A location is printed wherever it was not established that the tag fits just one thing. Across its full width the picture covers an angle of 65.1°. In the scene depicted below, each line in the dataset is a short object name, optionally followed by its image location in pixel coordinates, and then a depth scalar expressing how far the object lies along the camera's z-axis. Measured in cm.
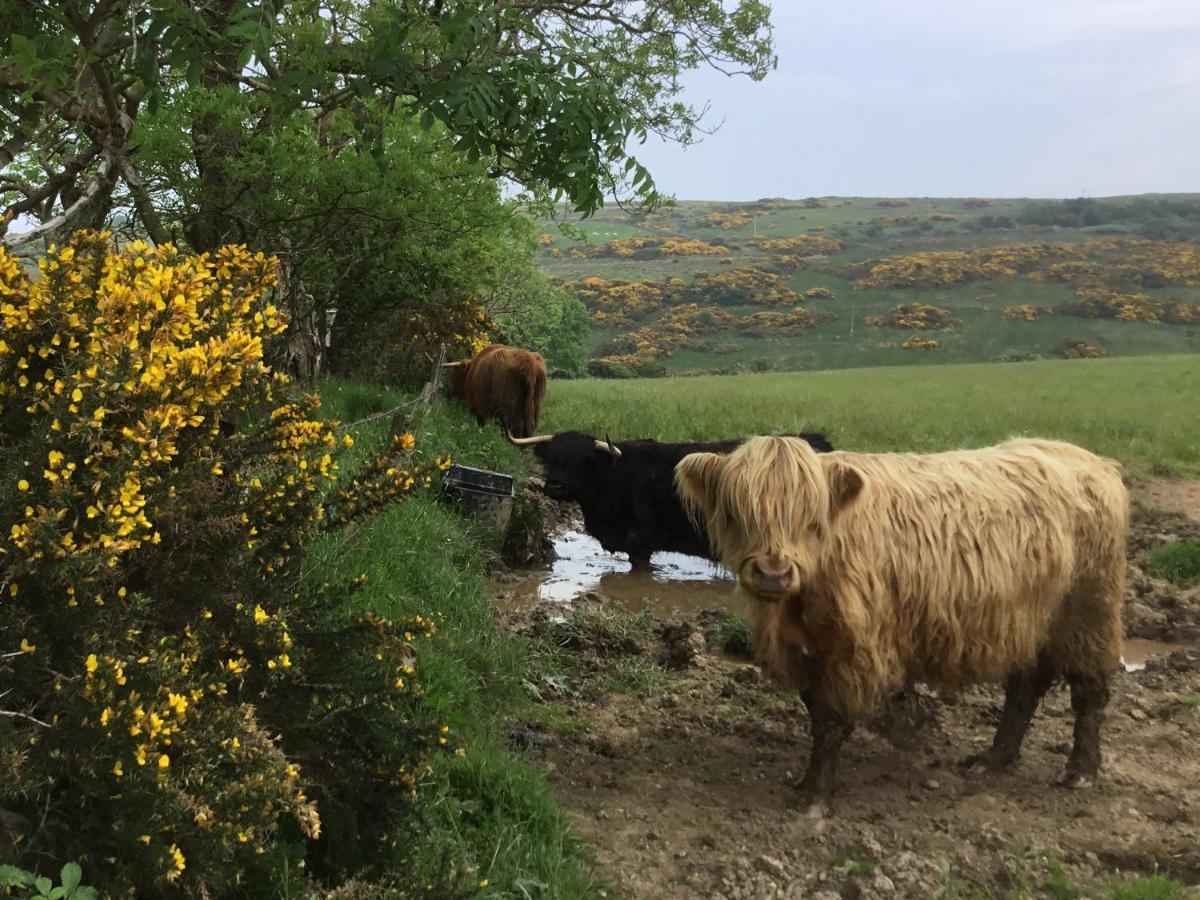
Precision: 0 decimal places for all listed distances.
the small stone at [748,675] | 573
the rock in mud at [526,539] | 862
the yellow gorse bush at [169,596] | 201
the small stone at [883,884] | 345
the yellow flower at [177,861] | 194
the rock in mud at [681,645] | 615
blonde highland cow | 401
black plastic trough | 782
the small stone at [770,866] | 359
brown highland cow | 1174
